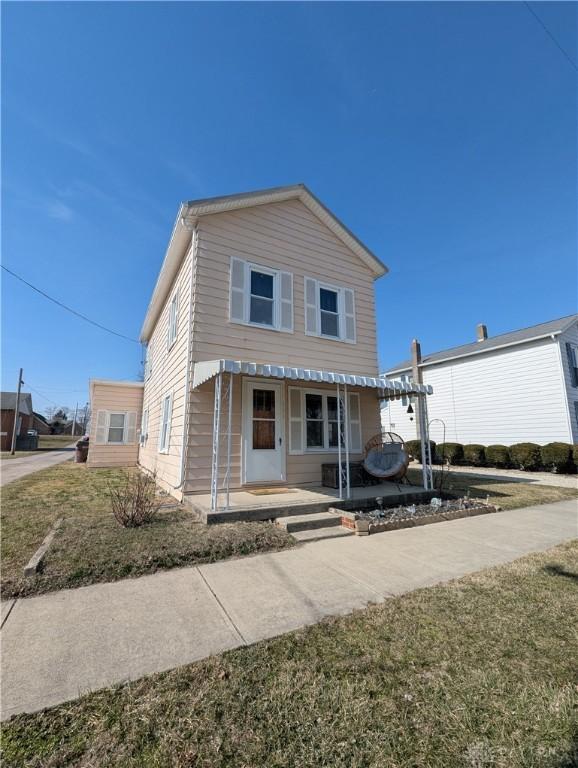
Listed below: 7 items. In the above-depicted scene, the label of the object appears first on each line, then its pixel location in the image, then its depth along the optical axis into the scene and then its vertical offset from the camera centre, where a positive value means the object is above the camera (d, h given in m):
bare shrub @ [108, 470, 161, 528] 5.14 -1.04
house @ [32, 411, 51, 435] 48.06 +2.68
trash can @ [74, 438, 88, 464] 16.71 -0.44
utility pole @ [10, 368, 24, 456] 23.90 +1.60
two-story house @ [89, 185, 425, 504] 7.15 +2.48
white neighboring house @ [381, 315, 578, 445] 14.66 +2.61
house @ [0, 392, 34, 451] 28.86 +2.70
